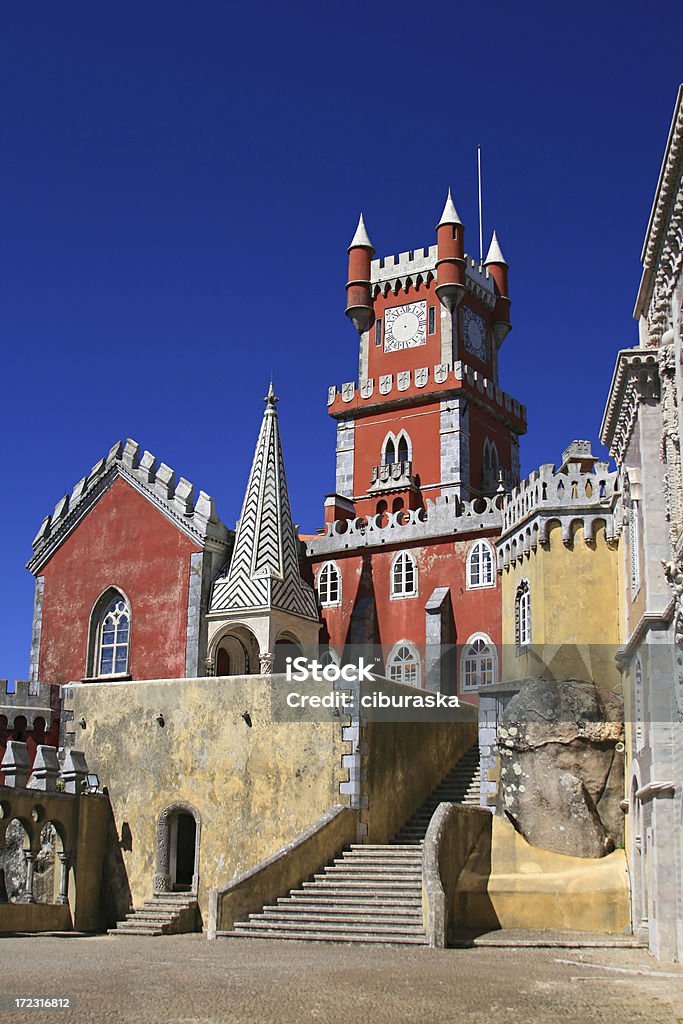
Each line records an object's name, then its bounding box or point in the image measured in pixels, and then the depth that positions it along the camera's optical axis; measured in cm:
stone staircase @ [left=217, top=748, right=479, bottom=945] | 1842
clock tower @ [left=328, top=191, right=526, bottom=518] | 4066
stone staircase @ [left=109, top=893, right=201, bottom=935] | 2261
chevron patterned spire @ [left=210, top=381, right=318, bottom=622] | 3142
